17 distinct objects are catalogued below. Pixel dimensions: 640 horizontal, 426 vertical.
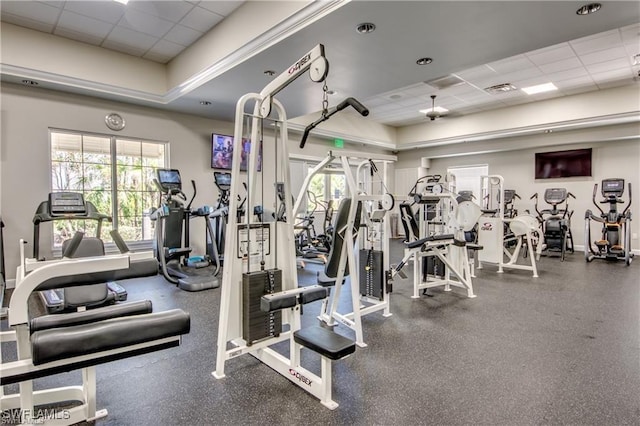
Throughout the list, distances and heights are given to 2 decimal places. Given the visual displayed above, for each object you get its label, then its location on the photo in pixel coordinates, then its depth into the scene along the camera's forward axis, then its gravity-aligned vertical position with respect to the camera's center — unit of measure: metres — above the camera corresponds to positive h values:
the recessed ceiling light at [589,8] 2.91 +1.73
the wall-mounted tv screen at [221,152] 6.81 +1.14
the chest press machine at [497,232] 5.89 -0.48
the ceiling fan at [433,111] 7.45 +2.41
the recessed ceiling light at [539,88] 6.78 +2.42
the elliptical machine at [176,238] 4.75 -0.48
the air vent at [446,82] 6.28 +2.39
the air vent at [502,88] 6.77 +2.42
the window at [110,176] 5.27 +0.53
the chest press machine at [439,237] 4.28 -0.41
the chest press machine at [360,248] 2.81 -0.40
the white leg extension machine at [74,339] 1.48 -0.64
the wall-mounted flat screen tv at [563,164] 8.05 +1.03
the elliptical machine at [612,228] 6.53 -0.48
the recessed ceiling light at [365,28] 3.31 +1.80
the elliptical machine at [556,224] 7.11 -0.42
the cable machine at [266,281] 2.22 -0.55
